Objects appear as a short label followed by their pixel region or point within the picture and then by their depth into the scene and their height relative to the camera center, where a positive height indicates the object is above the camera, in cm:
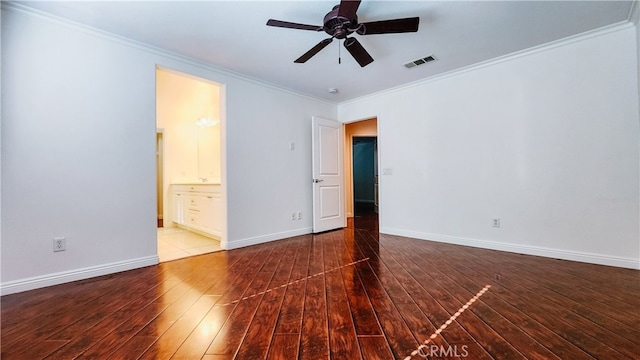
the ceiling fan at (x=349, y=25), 198 +124
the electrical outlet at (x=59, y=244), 231 -50
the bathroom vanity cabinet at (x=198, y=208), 396 -39
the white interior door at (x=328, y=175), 445 +13
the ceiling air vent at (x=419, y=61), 321 +149
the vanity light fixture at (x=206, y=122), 481 +116
